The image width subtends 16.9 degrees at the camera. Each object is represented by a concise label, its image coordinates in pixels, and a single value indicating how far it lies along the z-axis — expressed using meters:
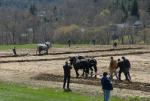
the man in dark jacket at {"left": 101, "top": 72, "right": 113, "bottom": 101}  24.25
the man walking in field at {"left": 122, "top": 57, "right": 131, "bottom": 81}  35.53
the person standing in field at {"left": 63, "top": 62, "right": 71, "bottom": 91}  31.12
